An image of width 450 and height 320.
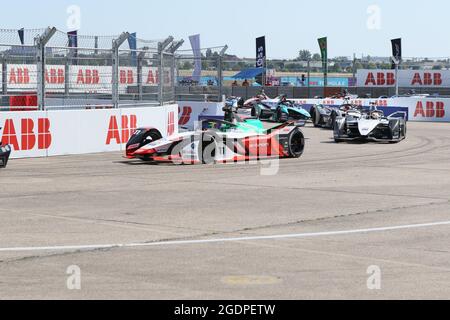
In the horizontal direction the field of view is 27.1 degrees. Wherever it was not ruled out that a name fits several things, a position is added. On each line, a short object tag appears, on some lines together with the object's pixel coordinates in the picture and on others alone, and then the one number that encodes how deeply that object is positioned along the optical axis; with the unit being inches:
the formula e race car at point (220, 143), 722.2
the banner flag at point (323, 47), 2309.3
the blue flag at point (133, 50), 916.6
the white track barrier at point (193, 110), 1323.8
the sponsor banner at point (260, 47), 2226.9
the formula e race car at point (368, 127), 1000.2
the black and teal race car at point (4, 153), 673.6
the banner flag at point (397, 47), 2388.8
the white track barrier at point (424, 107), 1563.7
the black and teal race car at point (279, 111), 1417.3
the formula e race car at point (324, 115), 1275.8
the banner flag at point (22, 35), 804.2
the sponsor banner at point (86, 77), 890.5
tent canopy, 2281.3
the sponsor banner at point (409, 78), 2434.8
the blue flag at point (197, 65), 1225.9
